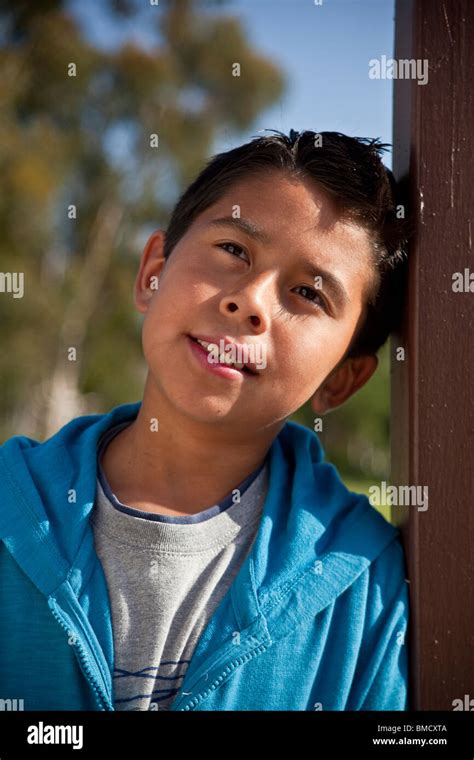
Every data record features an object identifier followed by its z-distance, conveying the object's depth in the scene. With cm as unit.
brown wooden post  87
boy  88
